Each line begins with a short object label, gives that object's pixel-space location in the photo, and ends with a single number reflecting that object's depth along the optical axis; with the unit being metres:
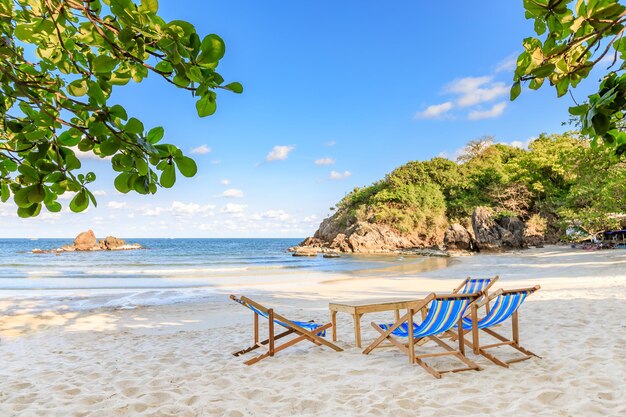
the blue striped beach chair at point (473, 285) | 6.19
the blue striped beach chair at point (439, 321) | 3.99
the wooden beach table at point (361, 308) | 4.99
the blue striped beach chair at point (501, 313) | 4.27
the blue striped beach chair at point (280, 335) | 4.81
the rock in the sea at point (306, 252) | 38.12
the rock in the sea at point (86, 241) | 53.81
